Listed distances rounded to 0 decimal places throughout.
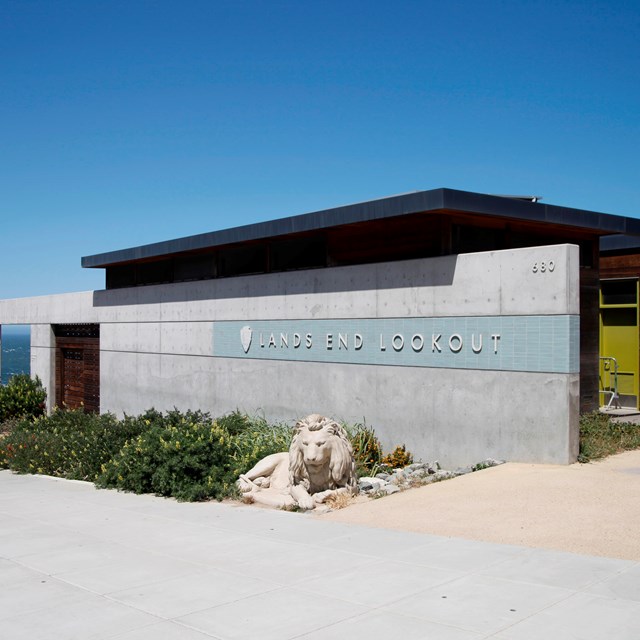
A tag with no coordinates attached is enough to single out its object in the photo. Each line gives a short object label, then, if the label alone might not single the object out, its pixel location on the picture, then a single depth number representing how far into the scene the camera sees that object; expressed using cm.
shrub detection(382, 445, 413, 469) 1381
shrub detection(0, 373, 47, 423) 2645
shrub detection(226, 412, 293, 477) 1345
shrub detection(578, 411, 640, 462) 1227
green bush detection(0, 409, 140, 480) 1538
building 1222
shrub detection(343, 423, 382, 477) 1349
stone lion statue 1097
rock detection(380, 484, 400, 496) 1127
